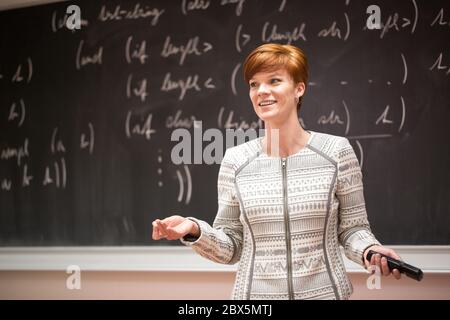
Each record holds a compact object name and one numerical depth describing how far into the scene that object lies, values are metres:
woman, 4.99
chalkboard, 6.15
